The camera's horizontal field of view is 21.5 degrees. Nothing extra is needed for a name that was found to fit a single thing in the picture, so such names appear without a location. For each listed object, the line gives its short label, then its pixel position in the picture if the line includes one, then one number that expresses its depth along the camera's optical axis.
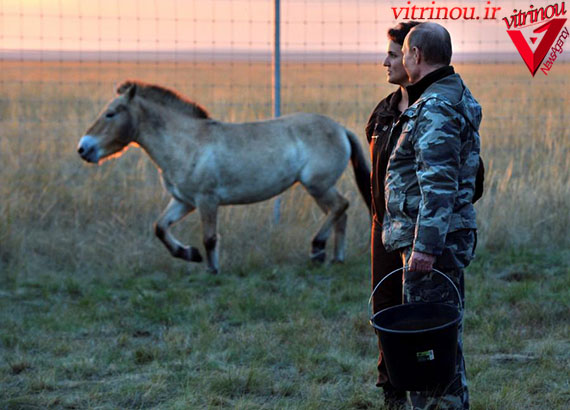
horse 14.19
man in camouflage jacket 6.29
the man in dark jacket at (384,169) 7.40
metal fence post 16.03
